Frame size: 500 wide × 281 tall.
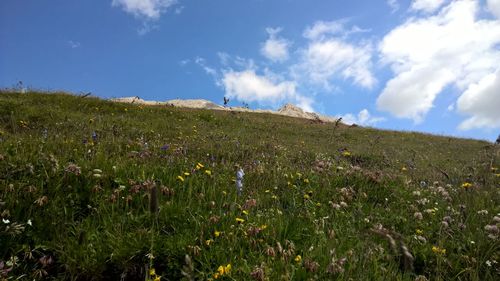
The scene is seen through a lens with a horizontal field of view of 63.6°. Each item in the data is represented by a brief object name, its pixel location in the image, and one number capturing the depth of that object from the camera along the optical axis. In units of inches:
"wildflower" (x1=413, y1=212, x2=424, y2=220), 210.2
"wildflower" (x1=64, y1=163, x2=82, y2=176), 189.3
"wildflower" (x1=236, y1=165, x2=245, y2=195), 184.1
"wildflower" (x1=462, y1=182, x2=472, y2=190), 246.2
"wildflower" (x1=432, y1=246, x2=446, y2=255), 173.4
